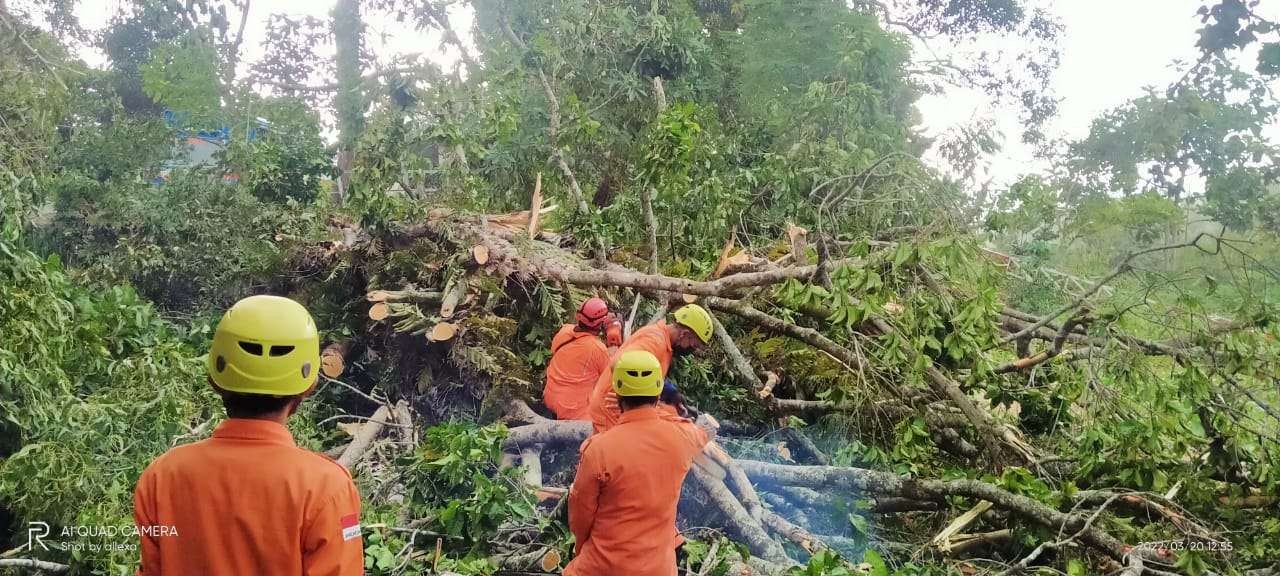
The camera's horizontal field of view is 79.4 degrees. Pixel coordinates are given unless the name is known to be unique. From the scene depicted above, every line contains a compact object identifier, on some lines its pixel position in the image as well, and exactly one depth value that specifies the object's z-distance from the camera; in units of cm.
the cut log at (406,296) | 454
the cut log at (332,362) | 445
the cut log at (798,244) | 461
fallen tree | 309
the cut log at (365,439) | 377
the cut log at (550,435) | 382
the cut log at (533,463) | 352
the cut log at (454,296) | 441
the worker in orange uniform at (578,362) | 379
